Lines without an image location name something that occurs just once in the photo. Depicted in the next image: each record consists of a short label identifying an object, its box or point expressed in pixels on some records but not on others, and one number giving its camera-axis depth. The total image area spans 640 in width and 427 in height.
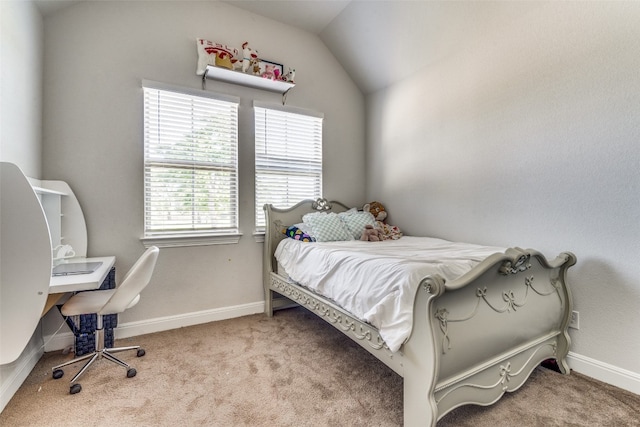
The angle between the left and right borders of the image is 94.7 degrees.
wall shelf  2.69
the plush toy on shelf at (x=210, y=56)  2.65
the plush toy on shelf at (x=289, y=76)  3.00
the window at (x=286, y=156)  3.09
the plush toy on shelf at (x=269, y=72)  2.87
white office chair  1.80
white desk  1.40
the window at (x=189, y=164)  2.59
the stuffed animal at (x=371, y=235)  2.79
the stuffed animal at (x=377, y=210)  3.37
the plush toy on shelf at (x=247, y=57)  2.78
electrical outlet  1.95
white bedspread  1.40
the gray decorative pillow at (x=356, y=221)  2.93
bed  1.27
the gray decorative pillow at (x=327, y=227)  2.72
